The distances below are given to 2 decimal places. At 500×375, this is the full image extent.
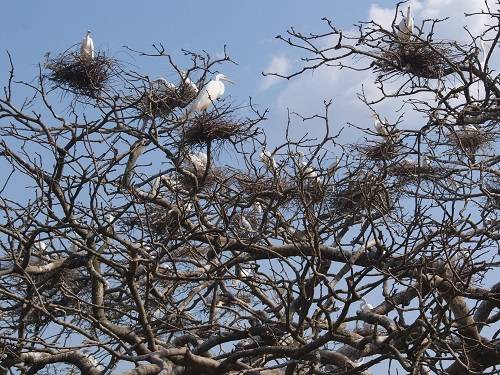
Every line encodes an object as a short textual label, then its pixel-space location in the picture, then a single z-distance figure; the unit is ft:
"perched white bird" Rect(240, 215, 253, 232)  43.73
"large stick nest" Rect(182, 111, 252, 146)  42.71
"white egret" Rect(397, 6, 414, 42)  43.36
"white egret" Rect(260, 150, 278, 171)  38.31
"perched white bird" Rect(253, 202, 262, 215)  45.85
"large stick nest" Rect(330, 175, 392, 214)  30.75
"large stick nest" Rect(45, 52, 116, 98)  47.13
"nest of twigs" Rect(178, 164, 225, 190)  42.61
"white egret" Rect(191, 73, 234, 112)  46.40
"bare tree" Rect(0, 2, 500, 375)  28.86
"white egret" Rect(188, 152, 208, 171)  48.46
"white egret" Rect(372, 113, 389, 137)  43.43
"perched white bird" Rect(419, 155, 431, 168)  47.35
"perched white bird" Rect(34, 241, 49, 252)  39.34
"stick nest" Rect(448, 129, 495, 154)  46.70
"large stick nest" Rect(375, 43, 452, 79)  43.49
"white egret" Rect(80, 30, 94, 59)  47.90
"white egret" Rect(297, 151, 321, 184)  31.88
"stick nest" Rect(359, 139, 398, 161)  39.35
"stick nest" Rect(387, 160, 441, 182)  44.20
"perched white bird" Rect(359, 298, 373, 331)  51.51
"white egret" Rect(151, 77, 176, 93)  47.43
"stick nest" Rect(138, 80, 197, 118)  44.09
